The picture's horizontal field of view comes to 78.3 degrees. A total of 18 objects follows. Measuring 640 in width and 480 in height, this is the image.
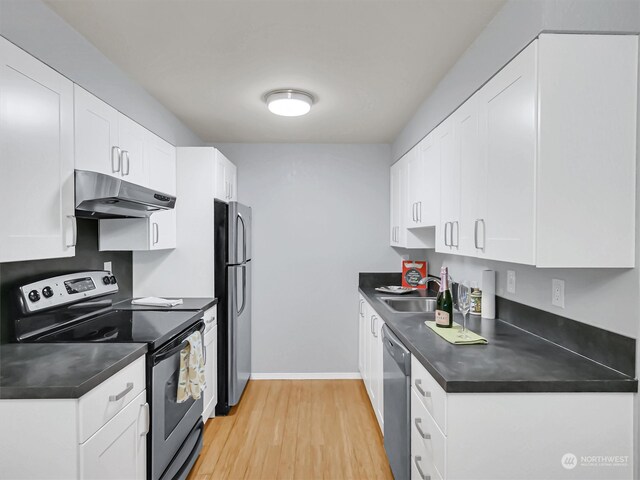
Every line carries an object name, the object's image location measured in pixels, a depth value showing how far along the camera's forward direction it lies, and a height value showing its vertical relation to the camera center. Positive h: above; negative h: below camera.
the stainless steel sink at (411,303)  3.19 -0.56
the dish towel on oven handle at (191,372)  2.17 -0.79
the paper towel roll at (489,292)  2.34 -0.34
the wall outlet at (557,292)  1.74 -0.25
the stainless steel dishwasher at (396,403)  1.89 -0.90
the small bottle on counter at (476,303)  2.50 -0.43
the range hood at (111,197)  1.82 +0.18
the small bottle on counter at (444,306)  2.09 -0.38
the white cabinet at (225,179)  3.24 +0.50
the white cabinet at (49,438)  1.33 -0.70
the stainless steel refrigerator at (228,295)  3.14 -0.49
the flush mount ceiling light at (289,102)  2.62 +0.90
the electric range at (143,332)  1.88 -0.51
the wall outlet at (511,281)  2.17 -0.25
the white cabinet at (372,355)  2.77 -0.98
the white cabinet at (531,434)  1.35 -0.69
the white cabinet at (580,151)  1.38 +0.30
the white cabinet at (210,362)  2.87 -0.98
